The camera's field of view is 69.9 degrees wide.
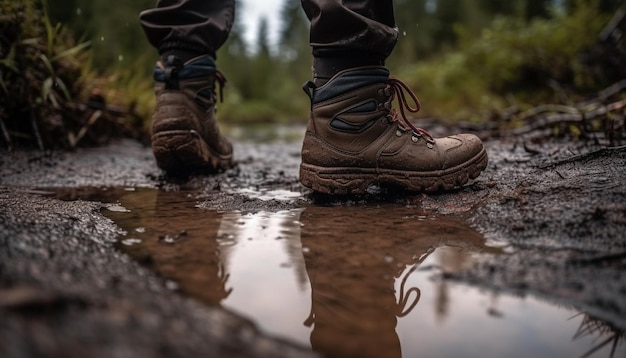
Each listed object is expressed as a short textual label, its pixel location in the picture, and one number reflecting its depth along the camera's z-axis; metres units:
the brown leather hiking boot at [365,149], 1.67
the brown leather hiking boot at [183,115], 2.00
